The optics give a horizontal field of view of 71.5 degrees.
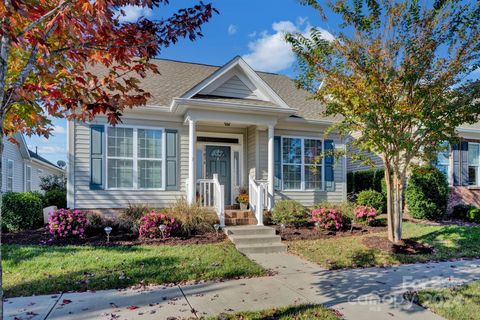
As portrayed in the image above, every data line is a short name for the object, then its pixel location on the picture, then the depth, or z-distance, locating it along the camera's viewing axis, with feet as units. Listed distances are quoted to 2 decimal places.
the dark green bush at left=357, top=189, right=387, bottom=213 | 40.63
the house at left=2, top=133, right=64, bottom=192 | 56.70
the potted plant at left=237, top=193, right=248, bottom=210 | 36.11
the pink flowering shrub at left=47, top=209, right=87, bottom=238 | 26.81
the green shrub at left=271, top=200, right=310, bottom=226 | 32.27
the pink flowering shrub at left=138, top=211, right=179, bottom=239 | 27.37
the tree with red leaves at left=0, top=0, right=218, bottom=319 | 9.09
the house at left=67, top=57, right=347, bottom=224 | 31.91
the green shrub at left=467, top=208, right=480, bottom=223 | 41.45
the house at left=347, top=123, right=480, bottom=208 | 47.62
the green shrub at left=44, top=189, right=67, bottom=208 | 39.28
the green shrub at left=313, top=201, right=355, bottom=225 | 33.65
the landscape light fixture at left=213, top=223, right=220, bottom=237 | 29.45
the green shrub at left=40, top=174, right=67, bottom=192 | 47.44
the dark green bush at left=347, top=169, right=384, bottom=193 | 46.96
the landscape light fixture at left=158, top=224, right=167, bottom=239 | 26.53
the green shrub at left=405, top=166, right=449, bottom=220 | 39.88
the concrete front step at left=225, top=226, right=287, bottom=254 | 25.71
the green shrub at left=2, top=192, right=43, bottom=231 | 30.42
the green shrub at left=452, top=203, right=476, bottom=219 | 43.09
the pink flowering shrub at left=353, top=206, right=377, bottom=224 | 33.84
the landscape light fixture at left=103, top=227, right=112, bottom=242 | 25.70
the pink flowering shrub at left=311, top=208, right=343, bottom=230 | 31.78
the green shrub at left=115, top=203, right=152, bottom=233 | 29.34
